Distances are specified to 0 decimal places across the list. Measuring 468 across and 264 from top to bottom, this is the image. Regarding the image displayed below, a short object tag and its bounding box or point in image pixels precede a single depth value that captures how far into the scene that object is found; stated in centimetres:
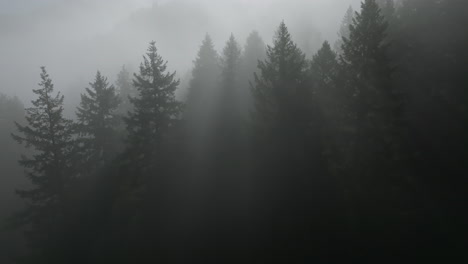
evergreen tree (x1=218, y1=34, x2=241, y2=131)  4419
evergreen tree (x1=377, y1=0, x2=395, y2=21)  4379
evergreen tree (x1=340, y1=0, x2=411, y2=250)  2327
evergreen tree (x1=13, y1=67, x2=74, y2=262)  2970
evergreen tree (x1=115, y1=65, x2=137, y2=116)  5876
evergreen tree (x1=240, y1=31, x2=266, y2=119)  5316
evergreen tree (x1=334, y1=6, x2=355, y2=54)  7197
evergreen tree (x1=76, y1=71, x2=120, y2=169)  3772
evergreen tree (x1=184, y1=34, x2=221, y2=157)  3938
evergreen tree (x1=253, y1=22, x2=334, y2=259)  2580
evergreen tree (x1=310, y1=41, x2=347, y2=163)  2720
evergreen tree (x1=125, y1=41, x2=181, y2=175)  3109
